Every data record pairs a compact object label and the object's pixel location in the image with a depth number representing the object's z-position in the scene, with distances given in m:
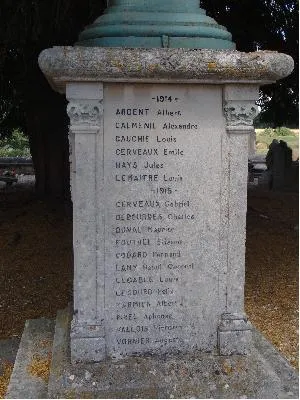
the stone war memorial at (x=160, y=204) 3.07
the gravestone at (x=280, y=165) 14.01
